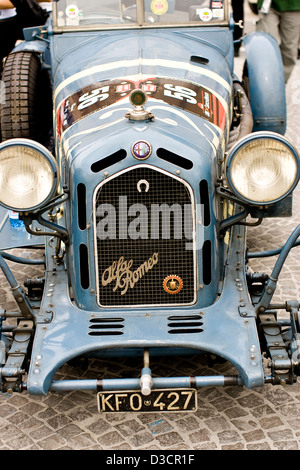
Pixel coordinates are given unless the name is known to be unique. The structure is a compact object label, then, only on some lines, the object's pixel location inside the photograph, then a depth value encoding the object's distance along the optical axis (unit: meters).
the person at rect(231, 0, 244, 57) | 11.01
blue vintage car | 3.50
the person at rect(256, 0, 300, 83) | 8.92
